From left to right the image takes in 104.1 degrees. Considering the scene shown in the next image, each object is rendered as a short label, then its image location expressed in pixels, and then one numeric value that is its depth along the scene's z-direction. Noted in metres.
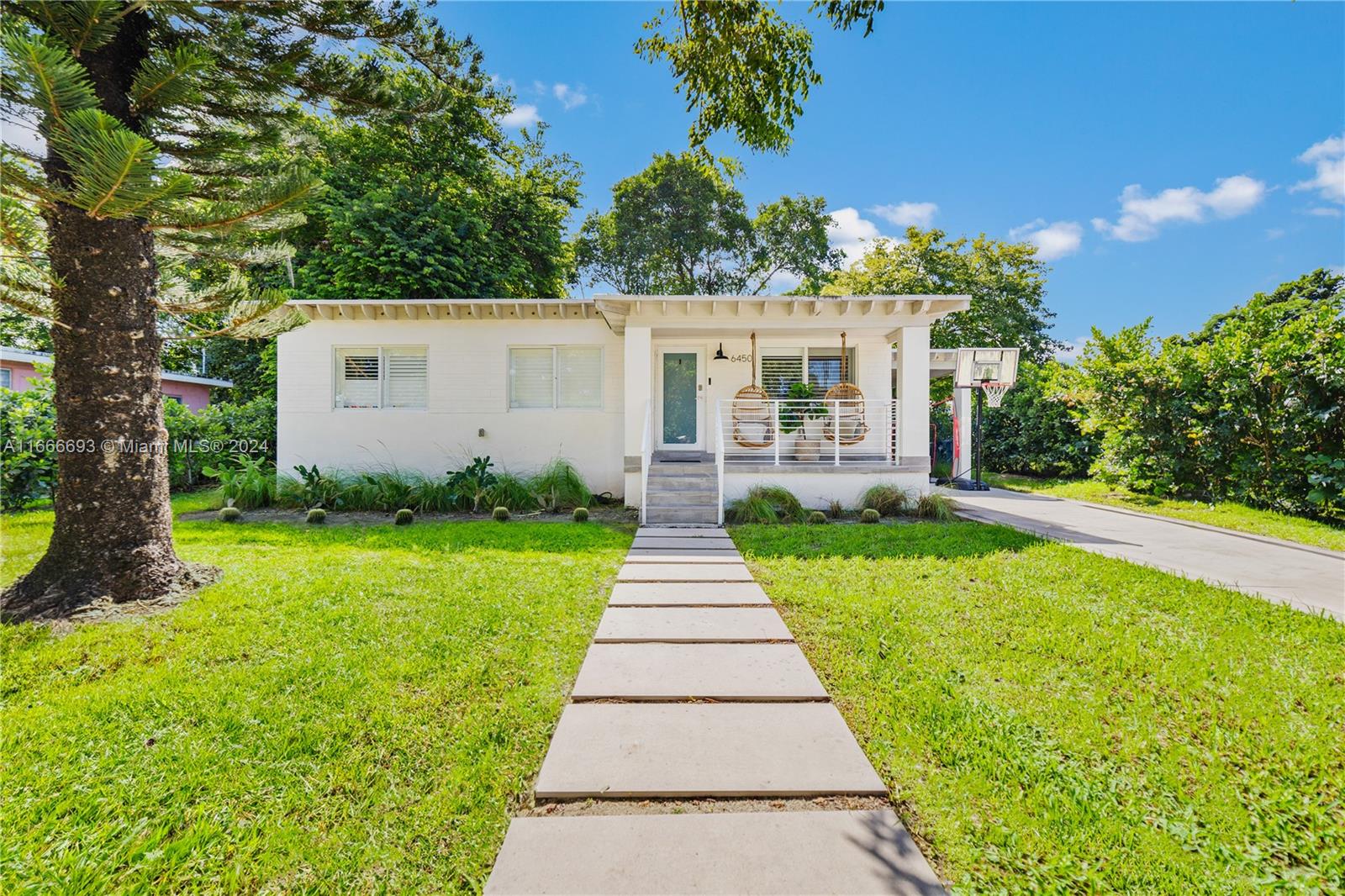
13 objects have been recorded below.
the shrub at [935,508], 7.23
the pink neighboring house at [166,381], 11.68
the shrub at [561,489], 8.33
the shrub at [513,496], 8.16
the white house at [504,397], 9.09
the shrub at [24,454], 7.01
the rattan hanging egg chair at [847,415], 9.08
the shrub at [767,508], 7.25
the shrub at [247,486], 8.08
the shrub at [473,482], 8.19
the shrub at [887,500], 7.68
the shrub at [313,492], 8.12
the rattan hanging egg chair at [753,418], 9.35
